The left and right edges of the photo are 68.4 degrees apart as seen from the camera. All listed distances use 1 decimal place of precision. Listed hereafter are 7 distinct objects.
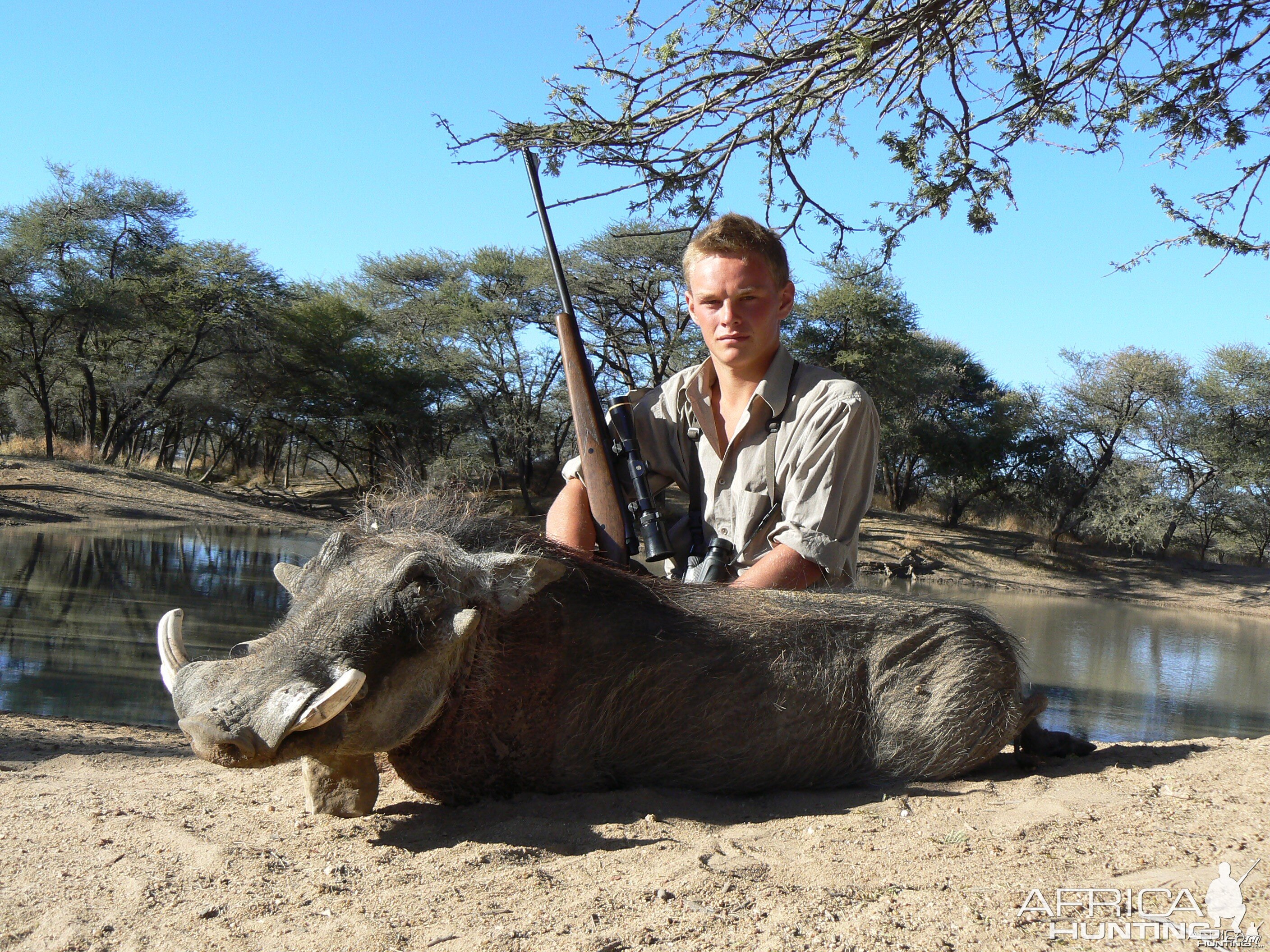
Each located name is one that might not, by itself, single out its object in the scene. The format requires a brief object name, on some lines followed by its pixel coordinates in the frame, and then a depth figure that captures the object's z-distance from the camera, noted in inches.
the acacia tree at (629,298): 1129.4
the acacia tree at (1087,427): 1139.3
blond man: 127.8
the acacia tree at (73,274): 984.9
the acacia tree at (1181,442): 1098.7
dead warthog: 91.0
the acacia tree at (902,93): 190.9
